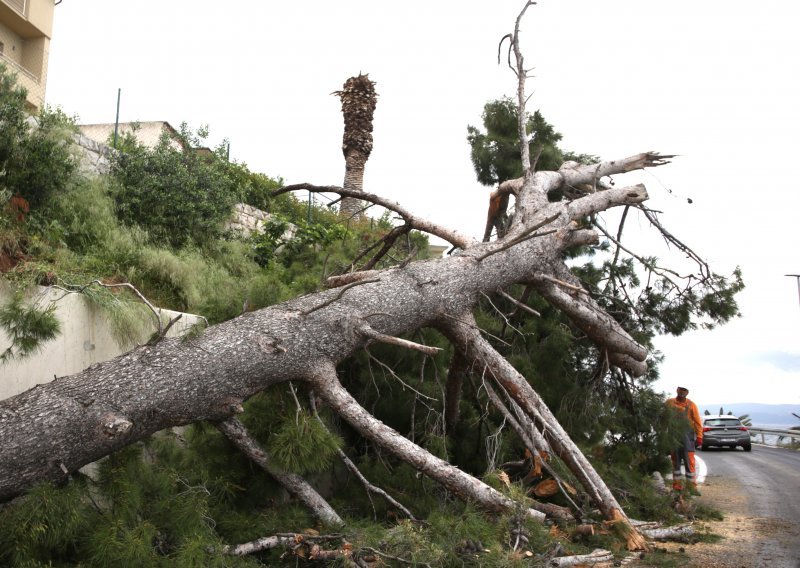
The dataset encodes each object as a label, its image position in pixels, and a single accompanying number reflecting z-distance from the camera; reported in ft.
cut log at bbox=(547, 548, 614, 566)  14.03
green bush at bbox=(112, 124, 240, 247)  27.94
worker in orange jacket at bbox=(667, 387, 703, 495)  28.91
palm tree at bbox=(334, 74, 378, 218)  56.39
